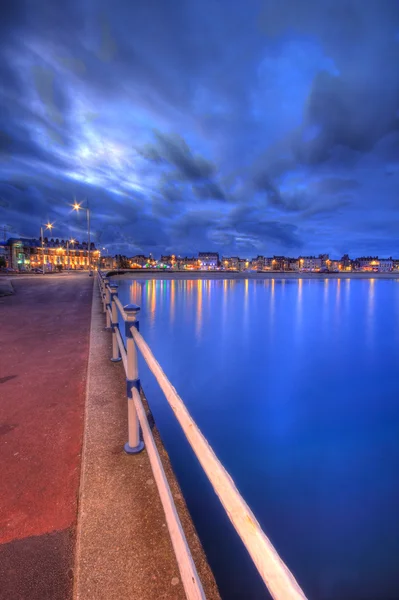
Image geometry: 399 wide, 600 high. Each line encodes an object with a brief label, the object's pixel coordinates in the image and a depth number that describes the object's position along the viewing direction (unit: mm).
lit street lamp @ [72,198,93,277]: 39116
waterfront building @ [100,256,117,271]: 183075
